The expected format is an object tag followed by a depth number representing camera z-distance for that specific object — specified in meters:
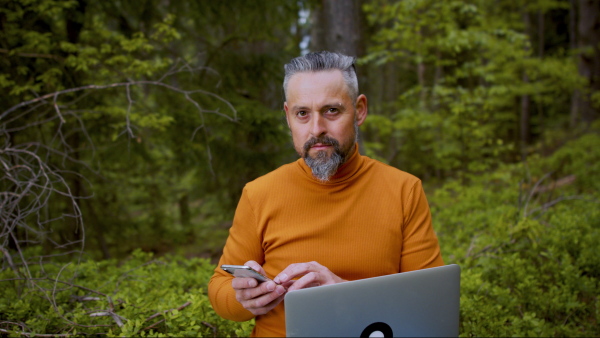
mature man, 1.77
